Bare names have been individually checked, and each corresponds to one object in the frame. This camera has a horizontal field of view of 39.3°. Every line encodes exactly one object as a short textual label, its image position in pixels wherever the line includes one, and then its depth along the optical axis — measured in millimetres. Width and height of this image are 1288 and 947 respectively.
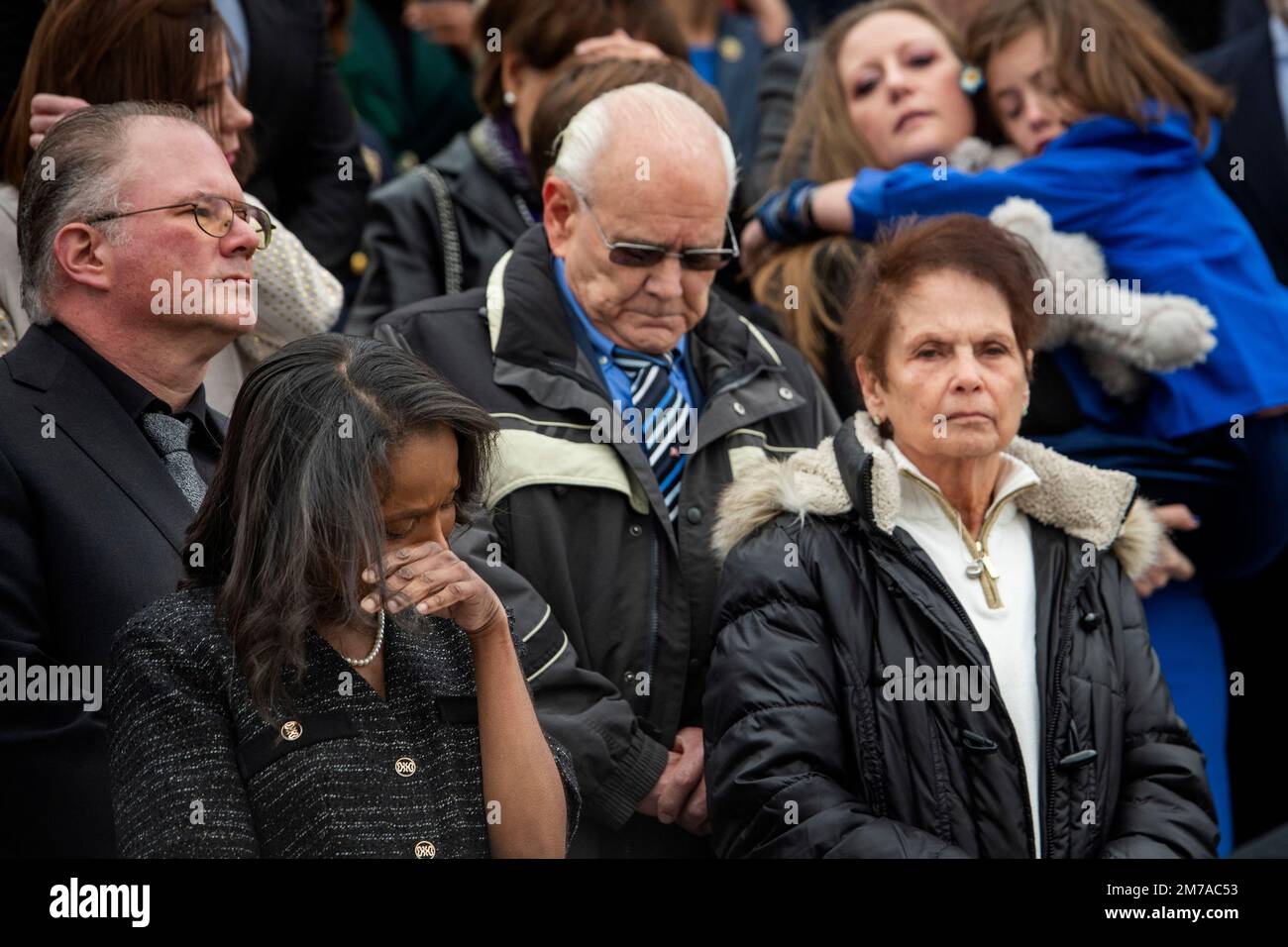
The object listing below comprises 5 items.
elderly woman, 3545
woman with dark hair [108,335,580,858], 2850
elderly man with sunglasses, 3881
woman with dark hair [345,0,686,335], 5055
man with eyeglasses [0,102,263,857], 3252
